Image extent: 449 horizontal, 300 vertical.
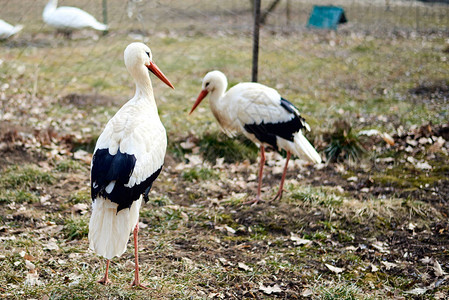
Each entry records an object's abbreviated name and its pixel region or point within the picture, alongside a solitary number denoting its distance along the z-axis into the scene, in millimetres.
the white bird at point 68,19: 7629
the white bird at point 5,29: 6148
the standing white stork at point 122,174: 2955
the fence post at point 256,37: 5656
